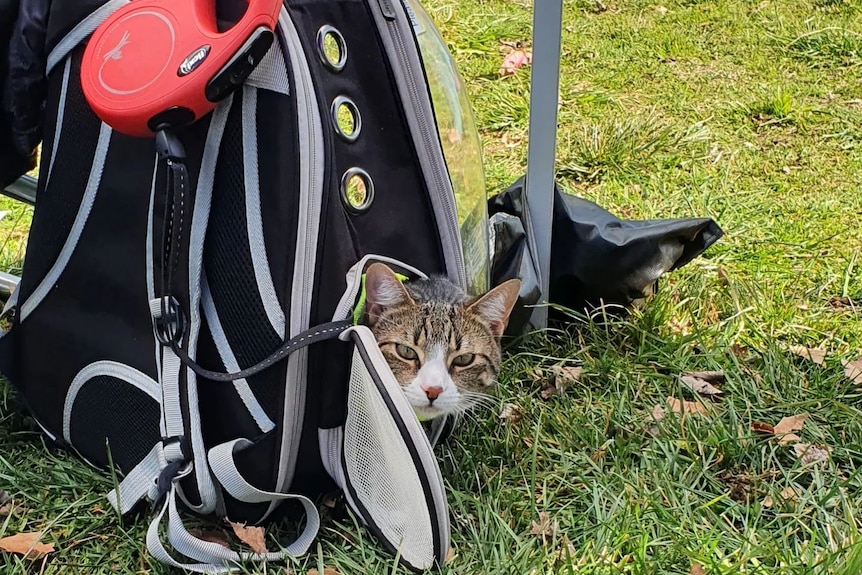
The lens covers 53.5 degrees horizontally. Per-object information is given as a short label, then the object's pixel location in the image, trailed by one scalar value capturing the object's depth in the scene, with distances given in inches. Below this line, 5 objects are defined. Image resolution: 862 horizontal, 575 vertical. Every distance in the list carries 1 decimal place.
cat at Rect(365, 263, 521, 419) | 44.4
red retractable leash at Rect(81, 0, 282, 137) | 34.6
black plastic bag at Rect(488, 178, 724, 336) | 55.4
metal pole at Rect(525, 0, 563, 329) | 48.9
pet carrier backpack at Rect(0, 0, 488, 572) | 37.5
